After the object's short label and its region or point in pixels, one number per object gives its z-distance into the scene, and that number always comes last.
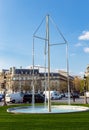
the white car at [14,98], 19.06
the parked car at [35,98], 18.26
